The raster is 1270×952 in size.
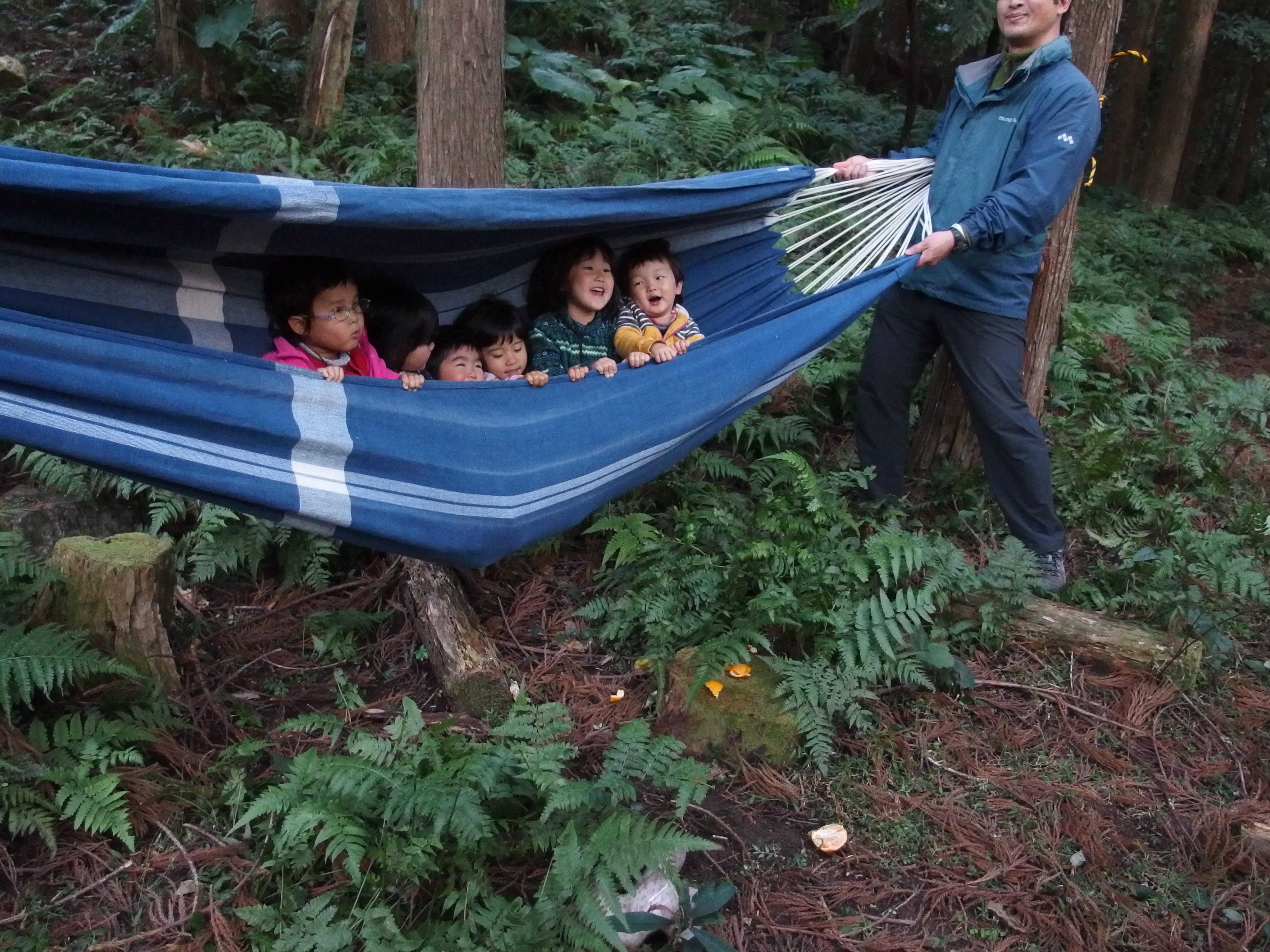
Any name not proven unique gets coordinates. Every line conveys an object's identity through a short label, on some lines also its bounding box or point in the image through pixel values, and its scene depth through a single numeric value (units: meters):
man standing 2.63
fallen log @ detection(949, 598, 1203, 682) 2.58
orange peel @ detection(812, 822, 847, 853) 2.11
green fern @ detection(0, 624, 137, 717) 2.02
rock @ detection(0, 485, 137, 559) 2.95
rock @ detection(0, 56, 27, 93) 5.84
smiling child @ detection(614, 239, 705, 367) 2.85
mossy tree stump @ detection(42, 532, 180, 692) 2.34
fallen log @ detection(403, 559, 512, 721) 2.53
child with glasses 2.26
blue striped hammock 1.87
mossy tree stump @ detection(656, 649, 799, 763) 2.37
